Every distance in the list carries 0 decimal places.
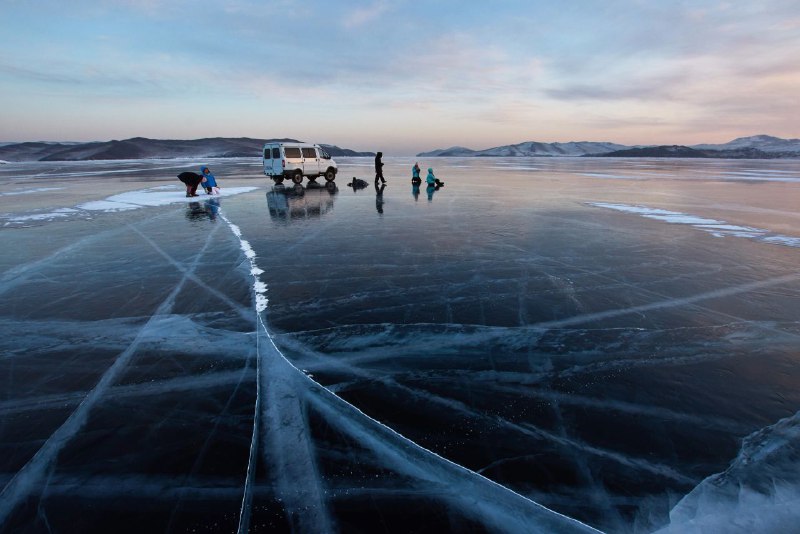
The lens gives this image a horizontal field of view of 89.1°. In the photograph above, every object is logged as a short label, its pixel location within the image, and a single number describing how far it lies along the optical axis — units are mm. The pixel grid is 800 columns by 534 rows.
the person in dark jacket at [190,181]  18225
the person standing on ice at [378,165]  21962
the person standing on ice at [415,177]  24141
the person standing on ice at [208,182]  19003
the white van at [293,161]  22750
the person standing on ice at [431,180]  23244
